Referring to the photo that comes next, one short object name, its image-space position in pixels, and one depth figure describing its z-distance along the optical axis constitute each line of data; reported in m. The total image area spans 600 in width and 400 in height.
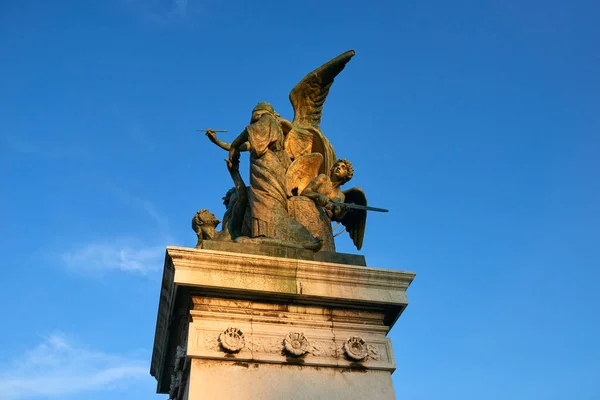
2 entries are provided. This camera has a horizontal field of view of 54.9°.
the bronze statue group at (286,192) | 7.05
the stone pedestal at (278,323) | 5.47
